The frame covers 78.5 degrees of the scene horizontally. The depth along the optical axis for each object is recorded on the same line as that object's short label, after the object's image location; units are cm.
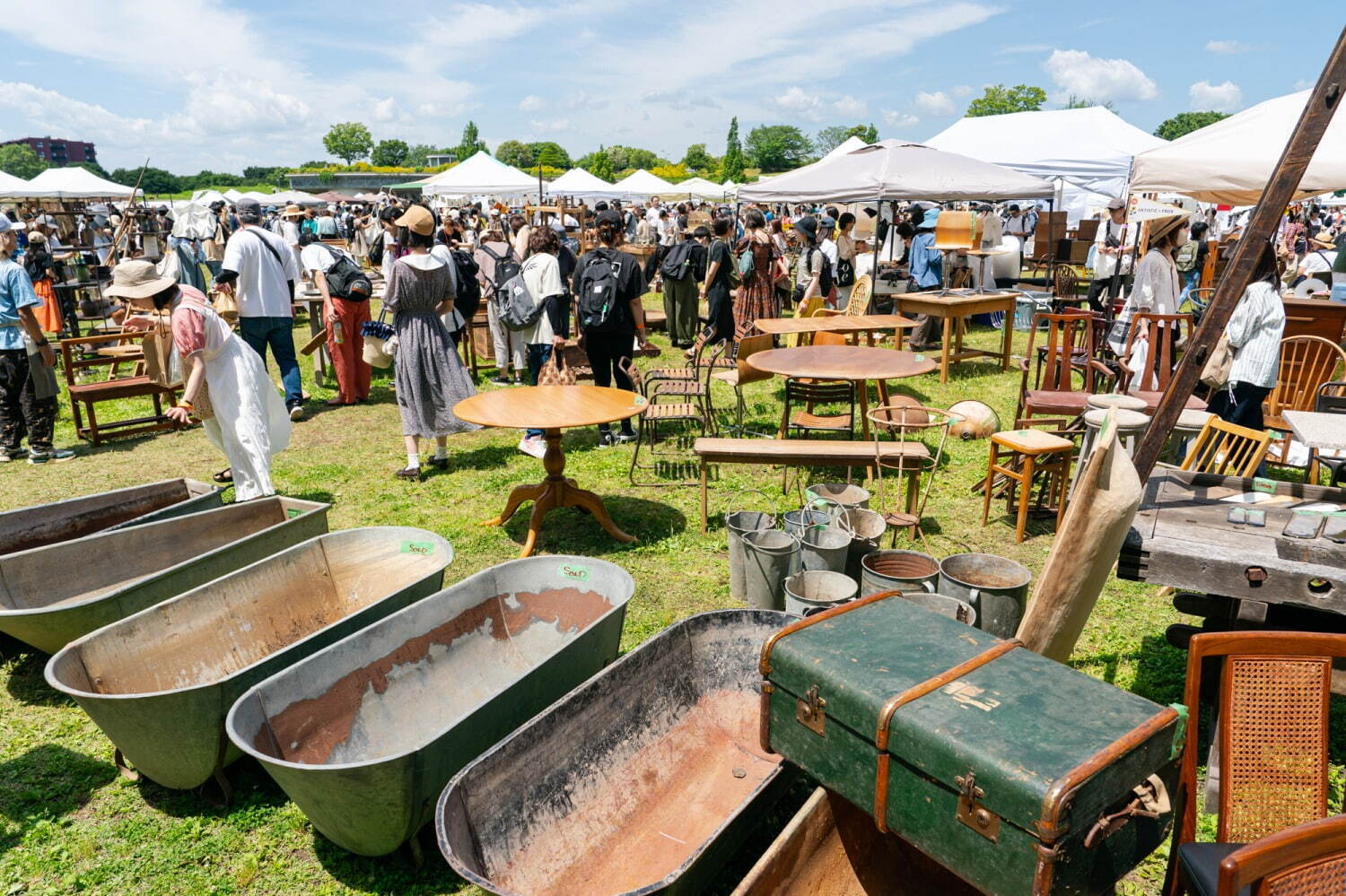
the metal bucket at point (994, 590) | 418
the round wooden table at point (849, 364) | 646
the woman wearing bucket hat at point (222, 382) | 550
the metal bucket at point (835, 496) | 519
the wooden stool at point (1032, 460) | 559
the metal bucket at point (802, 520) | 499
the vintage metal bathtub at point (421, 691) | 280
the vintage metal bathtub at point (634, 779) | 277
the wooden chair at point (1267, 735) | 249
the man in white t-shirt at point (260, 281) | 816
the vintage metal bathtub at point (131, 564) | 377
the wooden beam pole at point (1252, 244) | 312
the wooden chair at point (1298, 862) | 177
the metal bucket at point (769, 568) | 480
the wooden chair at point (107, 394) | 802
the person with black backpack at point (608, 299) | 715
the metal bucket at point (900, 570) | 424
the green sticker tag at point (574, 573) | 421
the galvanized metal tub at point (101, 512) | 474
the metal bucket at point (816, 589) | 423
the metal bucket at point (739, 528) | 498
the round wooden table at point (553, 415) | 536
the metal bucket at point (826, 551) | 468
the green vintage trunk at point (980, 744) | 204
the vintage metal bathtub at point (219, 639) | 315
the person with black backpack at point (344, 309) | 904
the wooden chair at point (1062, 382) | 658
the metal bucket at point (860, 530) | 489
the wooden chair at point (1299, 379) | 680
